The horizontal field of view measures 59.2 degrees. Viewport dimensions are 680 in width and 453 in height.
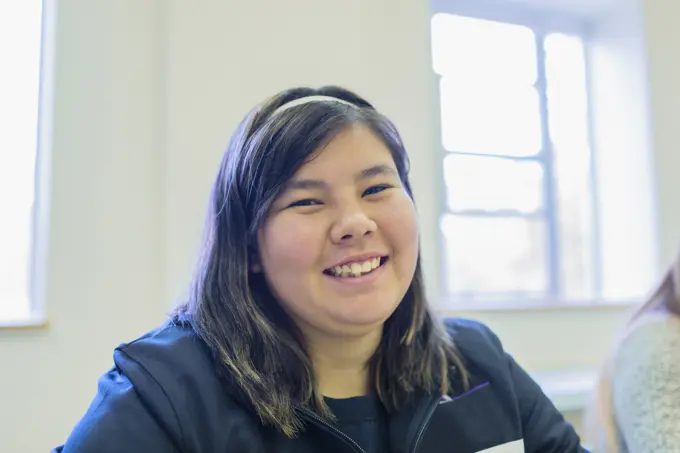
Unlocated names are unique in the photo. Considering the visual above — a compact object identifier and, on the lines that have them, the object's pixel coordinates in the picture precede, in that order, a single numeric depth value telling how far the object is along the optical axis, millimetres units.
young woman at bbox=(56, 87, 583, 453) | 876
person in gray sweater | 995
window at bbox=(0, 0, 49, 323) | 1588
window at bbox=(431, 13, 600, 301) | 2428
